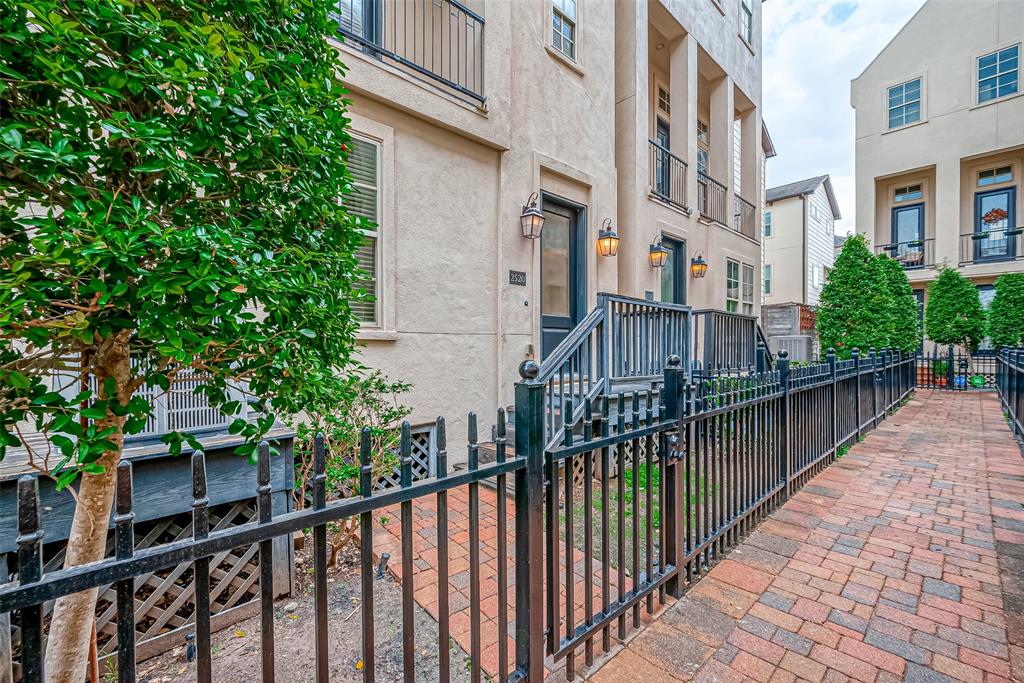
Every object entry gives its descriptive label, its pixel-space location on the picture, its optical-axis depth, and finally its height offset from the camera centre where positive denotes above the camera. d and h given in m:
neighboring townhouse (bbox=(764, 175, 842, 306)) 19.89 +4.66
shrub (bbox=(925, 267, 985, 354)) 12.61 +0.66
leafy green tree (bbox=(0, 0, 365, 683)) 1.14 +0.41
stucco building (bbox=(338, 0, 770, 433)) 4.69 +2.20
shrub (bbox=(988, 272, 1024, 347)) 11.80 +0.65
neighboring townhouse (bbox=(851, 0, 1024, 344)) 14.16 +6.73
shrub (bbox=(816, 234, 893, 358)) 9.79 +0.74
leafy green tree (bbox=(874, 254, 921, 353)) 10.62 +0.72
